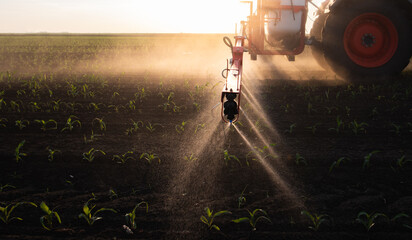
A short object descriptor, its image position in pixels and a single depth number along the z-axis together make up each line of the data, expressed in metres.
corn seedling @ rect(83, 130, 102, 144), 3.92
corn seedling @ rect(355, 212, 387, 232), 2.21
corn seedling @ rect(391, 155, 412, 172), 3.08
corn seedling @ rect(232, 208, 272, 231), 2.28
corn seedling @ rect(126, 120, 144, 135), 4.22
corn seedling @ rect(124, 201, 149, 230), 2.30
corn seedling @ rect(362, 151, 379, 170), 3.07
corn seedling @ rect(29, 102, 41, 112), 5.26
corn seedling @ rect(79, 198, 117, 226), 2.34
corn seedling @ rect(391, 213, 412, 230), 2.23
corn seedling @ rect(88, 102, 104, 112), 5.29
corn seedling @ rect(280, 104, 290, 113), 4.96
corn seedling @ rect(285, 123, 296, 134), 4.07
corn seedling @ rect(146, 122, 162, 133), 4.26
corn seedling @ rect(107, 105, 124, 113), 5.33
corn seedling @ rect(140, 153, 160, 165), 3.33
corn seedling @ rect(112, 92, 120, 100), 6.14
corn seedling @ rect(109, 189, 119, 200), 2.69
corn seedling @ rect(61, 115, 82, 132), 4.32
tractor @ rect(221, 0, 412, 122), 6.10
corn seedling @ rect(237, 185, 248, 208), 2.53
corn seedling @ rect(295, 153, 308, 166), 3.20
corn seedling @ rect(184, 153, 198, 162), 3.42
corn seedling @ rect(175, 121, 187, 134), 4.25
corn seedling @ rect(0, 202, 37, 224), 2.39
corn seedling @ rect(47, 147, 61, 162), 3.40
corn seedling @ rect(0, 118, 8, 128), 4.67
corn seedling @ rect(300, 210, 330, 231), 2.25
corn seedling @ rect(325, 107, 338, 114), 4.82
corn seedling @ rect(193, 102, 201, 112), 5.30
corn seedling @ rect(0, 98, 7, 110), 5.53
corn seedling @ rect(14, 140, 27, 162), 3.37
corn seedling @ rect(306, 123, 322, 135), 4.04
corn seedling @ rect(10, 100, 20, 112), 5.31
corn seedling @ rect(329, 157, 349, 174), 3.03
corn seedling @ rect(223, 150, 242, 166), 3.25
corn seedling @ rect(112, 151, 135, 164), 3.34
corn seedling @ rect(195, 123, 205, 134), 4.37
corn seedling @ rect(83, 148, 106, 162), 3.37
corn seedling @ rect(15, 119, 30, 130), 4.40
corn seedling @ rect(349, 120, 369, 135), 3.97
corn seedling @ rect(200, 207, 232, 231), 2.28
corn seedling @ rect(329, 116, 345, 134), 4.04
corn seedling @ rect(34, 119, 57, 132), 4.34
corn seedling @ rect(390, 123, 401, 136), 3.94
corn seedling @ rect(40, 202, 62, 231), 2.31
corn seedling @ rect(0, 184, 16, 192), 2.79
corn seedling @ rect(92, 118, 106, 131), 4.36
